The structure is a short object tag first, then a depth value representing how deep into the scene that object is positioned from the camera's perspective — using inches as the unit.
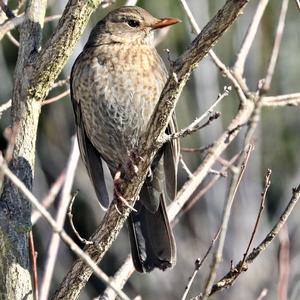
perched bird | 414.0
